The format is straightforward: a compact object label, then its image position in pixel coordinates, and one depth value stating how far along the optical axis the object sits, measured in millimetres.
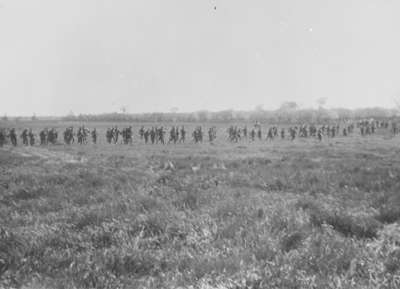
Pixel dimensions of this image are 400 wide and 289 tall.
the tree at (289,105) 177562
